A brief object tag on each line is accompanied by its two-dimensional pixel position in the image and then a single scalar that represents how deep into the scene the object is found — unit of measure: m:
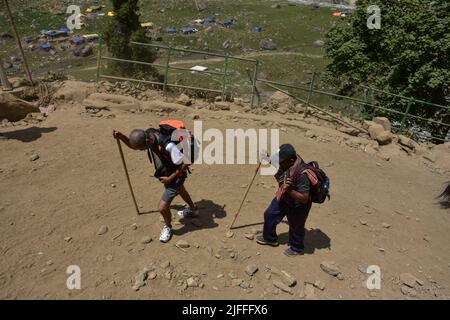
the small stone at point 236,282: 4.51
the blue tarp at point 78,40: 30.42
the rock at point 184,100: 10.19
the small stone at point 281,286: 4.47
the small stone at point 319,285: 4.56
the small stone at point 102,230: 5.12
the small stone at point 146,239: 5.01
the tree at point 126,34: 15.78
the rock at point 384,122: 10.56
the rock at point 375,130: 10.05
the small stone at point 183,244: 4.96
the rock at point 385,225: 6.27
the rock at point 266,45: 34.41
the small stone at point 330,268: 4.79
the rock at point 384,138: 9.84
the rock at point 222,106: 10.32
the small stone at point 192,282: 4.43
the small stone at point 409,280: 4.84
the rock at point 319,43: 35.33
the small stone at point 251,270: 4.63
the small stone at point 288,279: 4.52
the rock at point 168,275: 4.47
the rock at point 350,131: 10.26
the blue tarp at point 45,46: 29.00
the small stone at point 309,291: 4.44
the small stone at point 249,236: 5.30
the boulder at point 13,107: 8.22
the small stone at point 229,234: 5.33
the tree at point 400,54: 12.55
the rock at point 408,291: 4.72
